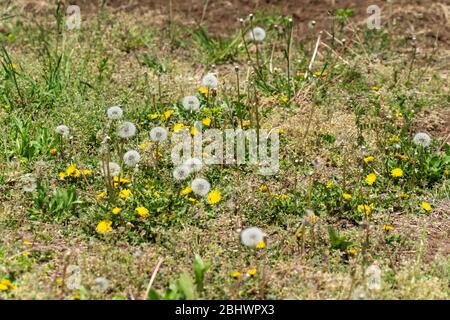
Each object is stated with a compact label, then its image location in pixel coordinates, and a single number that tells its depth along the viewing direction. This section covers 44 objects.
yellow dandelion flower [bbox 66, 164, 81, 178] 7.75
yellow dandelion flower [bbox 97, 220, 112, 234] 6.98
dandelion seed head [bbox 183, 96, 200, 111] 8.86
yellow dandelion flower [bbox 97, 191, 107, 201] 7.36
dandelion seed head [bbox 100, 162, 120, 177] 7.69
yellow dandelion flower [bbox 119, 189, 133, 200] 7.36
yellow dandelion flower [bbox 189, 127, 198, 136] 8.56
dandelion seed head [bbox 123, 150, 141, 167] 7.85
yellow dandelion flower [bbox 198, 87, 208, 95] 9.49
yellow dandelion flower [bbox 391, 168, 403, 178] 7.98
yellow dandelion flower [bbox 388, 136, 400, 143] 8.62
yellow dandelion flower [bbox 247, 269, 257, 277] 6.42
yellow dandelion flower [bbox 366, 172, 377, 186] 7.88
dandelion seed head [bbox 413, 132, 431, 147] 8.30
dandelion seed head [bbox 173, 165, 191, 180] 7.61
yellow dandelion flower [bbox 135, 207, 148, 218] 7.08
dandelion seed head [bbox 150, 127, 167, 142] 8.00
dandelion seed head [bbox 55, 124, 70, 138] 8.13
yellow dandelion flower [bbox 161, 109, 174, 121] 8.93
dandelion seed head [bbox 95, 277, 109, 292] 6.15
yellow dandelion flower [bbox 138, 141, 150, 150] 8.39
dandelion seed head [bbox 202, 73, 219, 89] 9.10
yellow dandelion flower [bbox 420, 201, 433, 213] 7.59
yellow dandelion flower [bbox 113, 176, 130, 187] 7.54
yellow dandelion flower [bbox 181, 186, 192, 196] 7.51
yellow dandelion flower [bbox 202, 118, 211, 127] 8.75
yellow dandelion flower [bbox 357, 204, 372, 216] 7.39
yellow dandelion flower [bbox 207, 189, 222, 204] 7.49
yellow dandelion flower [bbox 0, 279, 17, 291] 6.06
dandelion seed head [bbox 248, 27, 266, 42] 10.04
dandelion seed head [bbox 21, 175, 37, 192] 7.49
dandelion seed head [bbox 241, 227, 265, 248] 6.53
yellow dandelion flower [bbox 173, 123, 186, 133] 8.67
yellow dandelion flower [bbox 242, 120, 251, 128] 8.81
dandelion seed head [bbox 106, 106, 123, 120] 8.46
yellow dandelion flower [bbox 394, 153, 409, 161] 8.28
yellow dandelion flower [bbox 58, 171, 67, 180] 7.73
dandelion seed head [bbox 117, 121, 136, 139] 8.02
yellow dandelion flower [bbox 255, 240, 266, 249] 6.79
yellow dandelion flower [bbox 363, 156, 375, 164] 8.19
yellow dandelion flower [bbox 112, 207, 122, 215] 7.05
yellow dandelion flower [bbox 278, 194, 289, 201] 7.57
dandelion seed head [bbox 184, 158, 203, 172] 7.73
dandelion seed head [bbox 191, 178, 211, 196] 7.49
